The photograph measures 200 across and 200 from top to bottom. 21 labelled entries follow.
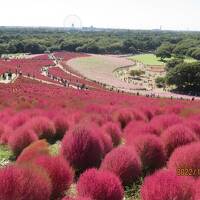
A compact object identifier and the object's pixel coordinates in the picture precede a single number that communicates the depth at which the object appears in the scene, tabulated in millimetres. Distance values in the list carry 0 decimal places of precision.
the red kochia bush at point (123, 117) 13986
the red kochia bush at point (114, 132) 11076
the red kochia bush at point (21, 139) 10500
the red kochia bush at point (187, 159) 7657
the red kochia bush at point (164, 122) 11191
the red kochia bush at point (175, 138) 9489
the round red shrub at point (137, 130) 10347
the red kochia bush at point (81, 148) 8800
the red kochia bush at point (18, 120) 12900
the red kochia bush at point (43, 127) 12019
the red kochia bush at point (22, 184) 5770
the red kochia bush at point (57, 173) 7105
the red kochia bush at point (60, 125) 12663
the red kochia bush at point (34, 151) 8439
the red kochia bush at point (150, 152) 8862
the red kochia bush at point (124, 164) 7840
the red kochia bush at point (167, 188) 5806
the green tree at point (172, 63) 93017
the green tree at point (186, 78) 70036
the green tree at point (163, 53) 125885
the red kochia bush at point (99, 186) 6298
